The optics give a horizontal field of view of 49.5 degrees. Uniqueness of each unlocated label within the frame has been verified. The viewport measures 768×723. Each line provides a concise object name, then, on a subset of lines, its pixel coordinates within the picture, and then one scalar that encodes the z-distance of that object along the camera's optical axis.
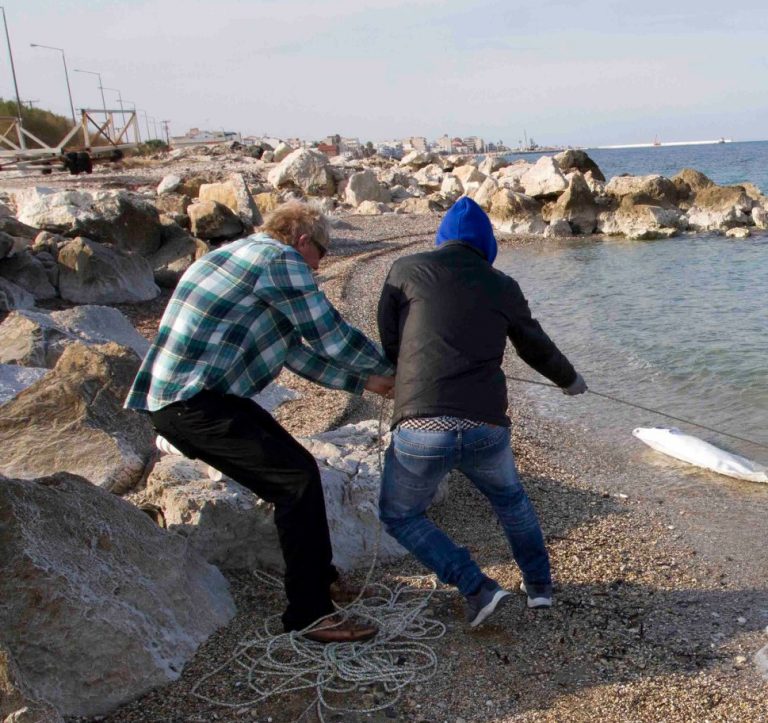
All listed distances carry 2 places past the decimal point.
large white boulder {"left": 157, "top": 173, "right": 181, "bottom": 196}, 26.19
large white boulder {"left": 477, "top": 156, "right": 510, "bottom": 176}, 46.62
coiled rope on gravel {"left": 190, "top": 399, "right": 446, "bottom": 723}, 3.60
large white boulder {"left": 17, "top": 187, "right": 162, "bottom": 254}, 15.34
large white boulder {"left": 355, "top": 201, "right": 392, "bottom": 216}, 31.38
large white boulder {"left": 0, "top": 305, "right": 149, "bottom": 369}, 7.14
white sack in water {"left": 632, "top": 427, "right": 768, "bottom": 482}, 7.02
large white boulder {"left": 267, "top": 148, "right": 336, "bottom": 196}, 34.31
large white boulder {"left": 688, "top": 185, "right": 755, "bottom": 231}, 27.69
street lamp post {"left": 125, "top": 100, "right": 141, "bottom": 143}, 31.62
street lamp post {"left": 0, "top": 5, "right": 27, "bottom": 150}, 23.30
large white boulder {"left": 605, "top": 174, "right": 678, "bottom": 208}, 29.03
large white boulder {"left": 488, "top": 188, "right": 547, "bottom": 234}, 28.06
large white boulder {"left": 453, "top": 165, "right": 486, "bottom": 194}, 36.05
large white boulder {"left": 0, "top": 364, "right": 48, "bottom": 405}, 6.08
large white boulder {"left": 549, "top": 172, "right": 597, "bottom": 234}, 28.30
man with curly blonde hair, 3.50
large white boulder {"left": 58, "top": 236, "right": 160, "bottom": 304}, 12.69
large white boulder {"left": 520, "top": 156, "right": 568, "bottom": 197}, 29.34
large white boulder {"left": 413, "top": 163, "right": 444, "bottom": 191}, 41.69
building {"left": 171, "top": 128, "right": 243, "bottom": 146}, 79.38
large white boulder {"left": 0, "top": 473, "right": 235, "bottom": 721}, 3.29
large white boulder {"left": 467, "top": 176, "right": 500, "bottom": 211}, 30.55
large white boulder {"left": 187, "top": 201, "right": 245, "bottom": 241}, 17.52
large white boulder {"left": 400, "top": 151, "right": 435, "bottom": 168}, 52.59
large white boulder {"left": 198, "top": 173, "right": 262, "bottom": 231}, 19.23
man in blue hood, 3.55
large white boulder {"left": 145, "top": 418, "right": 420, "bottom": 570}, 4.39
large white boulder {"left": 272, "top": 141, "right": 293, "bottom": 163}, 47.25
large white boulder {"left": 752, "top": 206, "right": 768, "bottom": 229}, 27.45
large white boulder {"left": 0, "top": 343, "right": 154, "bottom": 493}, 5.02
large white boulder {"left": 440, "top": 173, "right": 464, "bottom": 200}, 36.53
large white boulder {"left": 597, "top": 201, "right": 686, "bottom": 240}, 26.78
